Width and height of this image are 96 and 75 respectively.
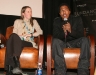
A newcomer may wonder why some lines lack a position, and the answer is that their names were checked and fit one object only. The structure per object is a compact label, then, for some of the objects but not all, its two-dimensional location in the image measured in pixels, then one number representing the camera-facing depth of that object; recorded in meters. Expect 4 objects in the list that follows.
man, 2.30
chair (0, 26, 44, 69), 2.53
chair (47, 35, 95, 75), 2.40
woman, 2.39
